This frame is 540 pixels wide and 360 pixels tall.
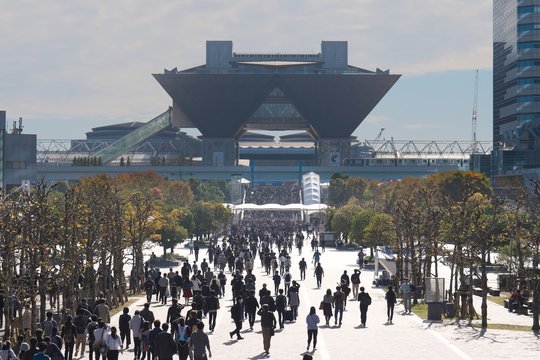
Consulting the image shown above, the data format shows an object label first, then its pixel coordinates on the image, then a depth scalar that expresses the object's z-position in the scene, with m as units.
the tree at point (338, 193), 148.88
